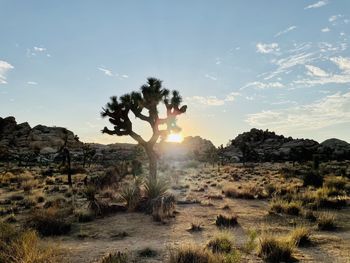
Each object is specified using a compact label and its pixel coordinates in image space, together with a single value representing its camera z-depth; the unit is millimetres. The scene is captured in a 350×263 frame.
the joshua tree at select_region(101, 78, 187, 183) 21281
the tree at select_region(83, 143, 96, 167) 49556
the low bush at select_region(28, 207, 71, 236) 11008
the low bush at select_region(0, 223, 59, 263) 6650
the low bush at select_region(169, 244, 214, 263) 6965
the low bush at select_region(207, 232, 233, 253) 8324
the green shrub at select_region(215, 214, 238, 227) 12698
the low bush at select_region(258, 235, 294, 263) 7938
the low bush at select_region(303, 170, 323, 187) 24516
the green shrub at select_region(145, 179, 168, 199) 16344
